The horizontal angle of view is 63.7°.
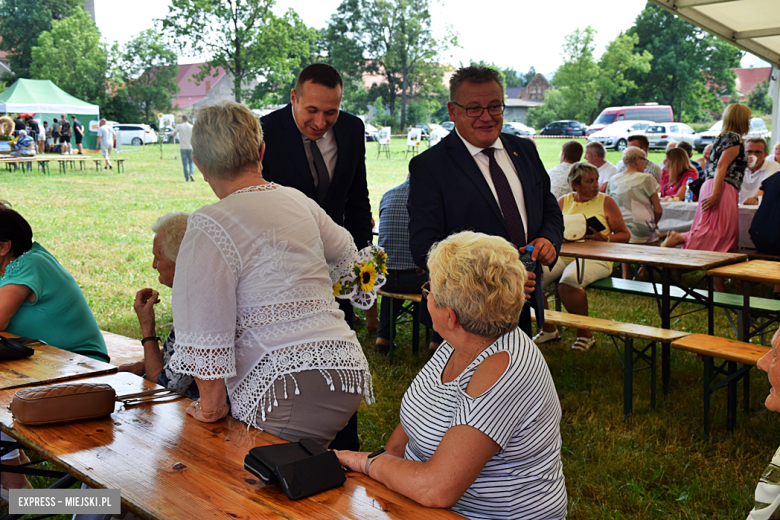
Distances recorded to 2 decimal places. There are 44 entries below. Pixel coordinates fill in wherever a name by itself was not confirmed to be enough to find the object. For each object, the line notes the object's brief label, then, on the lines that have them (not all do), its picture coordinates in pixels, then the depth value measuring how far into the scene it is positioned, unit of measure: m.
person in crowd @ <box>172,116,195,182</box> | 16.53
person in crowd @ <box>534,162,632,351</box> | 4.80
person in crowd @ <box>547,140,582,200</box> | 6.21
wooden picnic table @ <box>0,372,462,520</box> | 1.34
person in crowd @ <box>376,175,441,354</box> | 4.41
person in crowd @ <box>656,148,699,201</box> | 7.63
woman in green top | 2.59
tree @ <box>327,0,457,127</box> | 41.59
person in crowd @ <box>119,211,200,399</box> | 2.16
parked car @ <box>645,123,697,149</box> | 26.67
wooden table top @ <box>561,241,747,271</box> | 3.89
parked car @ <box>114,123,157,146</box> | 32.22
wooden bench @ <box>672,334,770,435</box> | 3.07
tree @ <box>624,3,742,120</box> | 41.41
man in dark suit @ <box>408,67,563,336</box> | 2.53
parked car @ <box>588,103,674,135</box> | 32.47
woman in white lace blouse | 1.56
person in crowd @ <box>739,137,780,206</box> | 7.07
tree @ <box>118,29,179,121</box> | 38.69
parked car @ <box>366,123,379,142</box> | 32.65
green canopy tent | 21.61
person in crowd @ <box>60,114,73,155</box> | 22.48
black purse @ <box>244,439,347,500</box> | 1.38
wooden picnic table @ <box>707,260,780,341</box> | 3.71
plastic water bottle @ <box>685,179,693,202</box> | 7.50
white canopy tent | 6.63
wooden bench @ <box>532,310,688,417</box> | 3.47
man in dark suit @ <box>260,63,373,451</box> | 2.62
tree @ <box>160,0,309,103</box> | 28.42
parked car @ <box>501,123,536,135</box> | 34.95
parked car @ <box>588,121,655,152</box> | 27.88
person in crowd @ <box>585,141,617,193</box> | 6.85
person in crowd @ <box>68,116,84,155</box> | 23.42
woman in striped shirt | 1.39
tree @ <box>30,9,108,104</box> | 35.22
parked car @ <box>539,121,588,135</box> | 34.64
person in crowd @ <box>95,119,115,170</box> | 19.84
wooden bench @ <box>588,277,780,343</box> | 4.14
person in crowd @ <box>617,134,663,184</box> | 7.54
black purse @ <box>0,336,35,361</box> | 2.32
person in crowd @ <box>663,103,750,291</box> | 5.53
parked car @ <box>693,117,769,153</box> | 25.26
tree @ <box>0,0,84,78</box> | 38.72
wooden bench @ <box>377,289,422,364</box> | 4.33
